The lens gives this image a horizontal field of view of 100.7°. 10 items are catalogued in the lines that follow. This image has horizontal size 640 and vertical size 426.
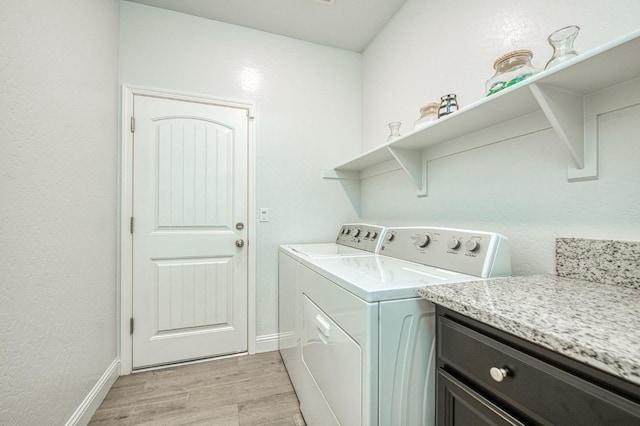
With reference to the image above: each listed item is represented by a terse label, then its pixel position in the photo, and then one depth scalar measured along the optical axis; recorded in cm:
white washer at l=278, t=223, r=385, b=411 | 153
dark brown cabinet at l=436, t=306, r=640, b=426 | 42
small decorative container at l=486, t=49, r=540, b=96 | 98
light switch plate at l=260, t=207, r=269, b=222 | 221
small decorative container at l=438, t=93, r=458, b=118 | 130
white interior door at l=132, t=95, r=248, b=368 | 194
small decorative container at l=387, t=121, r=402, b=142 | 173
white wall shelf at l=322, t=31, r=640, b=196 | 74
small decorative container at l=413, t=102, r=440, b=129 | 145
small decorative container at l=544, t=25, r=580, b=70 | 86
